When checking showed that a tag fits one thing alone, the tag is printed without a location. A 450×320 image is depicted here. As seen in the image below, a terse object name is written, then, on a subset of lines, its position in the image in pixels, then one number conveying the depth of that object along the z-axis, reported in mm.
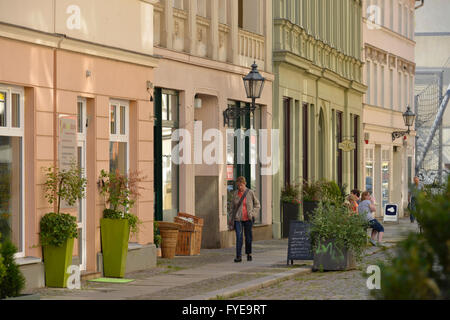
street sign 39625
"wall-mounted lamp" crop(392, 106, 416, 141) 46125
